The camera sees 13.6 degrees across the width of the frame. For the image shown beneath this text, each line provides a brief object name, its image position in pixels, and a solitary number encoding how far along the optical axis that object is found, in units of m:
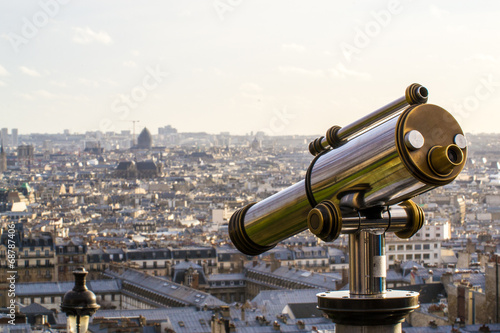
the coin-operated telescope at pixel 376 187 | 4.53
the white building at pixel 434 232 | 99.56
